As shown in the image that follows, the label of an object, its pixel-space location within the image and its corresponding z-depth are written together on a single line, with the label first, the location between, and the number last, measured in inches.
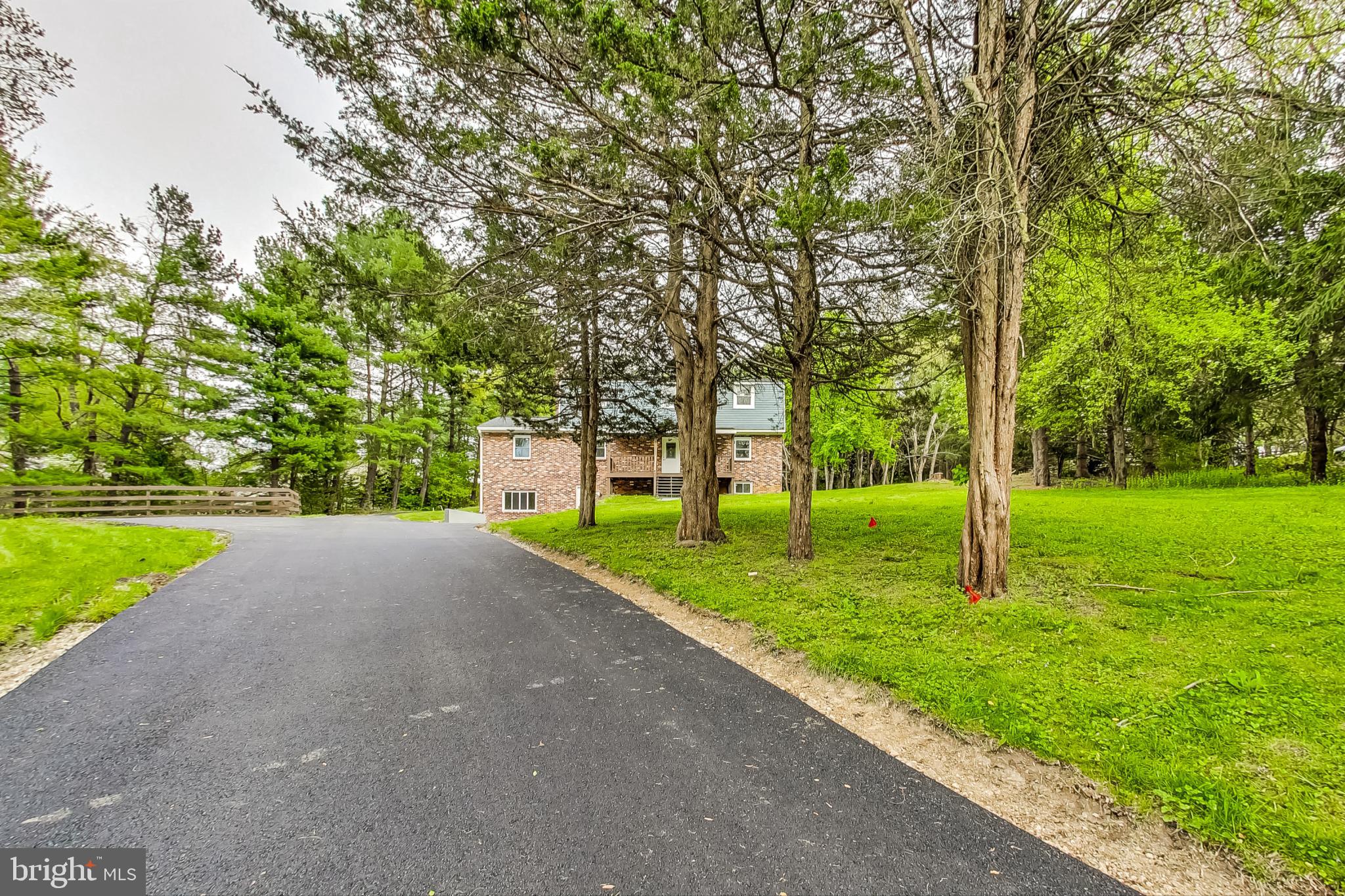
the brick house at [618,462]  998.4
